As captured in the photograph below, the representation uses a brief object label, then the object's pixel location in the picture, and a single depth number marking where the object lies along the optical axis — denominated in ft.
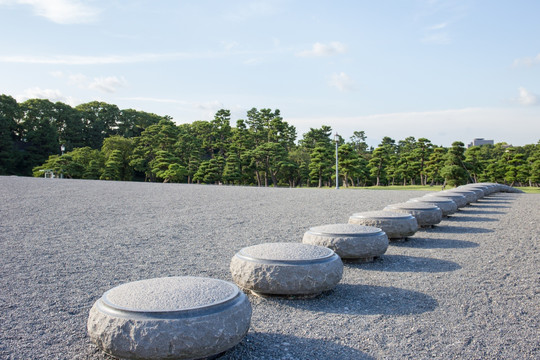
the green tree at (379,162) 131.54
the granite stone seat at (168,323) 7.92
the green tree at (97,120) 158.40
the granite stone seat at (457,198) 34.88
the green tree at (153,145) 123.24
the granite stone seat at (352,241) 16.10
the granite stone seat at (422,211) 24.54
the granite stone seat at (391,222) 20.40
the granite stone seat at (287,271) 11.92
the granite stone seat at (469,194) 40.20
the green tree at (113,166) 115.65
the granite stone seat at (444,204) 29.07
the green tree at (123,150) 127.85
